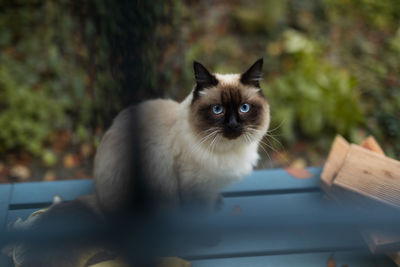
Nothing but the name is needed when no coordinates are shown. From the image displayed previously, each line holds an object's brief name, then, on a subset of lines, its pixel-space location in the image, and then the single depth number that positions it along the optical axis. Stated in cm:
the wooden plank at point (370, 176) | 138
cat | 137
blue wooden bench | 140
